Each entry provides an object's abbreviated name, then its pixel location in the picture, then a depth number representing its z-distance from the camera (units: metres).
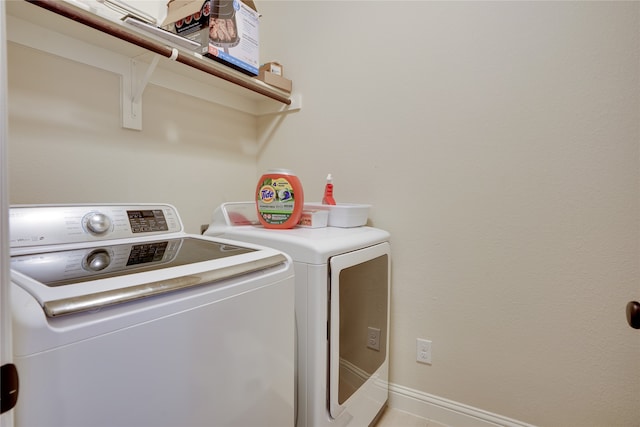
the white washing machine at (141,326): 0.51
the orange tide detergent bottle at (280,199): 1.39
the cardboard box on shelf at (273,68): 1.89
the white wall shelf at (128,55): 1.10
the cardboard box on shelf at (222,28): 1.41
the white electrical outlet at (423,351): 1.61
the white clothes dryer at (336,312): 1.11
